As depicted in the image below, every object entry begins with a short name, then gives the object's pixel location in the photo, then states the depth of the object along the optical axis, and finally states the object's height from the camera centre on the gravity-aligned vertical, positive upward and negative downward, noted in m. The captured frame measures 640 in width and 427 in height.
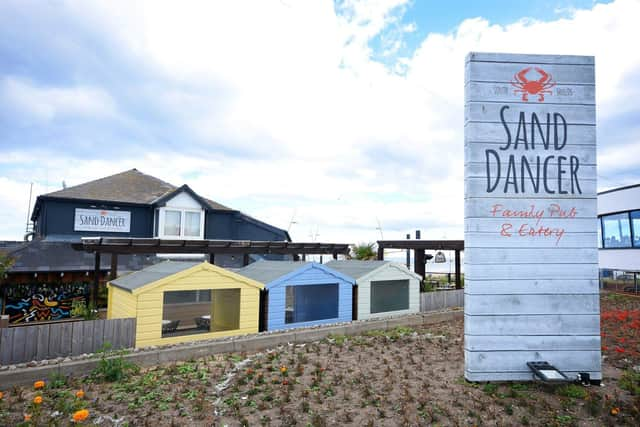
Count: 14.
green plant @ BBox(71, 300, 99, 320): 13.31 -2.37
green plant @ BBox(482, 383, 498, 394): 6.72 -2.36
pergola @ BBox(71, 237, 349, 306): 13.45 -0.12
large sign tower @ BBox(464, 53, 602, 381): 7.16 +0.62
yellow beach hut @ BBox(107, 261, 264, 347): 11.18 -1.78
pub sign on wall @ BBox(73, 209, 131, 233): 21.39 +1.17
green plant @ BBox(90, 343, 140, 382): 8.28 -2.69
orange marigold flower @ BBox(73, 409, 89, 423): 4.35 -1.91
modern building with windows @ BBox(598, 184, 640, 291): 24.23 +0.97
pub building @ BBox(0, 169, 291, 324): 17.08 +0.77
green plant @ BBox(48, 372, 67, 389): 7.84 -2.78
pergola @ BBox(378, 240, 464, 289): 20.23 +0.09
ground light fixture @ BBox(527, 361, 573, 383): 6.56 -2.06
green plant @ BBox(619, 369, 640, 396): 6.77 -2.31
